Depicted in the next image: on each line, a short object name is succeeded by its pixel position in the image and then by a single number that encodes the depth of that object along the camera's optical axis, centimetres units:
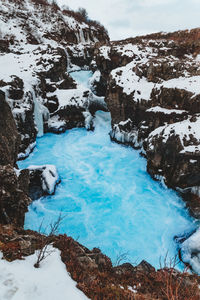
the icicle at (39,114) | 2211
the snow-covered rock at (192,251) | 923
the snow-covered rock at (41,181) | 1423
